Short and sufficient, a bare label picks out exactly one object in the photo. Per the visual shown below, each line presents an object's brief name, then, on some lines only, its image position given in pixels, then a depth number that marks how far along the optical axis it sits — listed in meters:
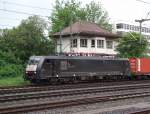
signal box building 62.91
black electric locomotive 34.62
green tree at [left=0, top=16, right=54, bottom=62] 53.86
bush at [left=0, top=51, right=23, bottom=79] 41.09
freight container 44.91
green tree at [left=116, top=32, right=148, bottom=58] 59.53
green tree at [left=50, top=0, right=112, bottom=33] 84.11
